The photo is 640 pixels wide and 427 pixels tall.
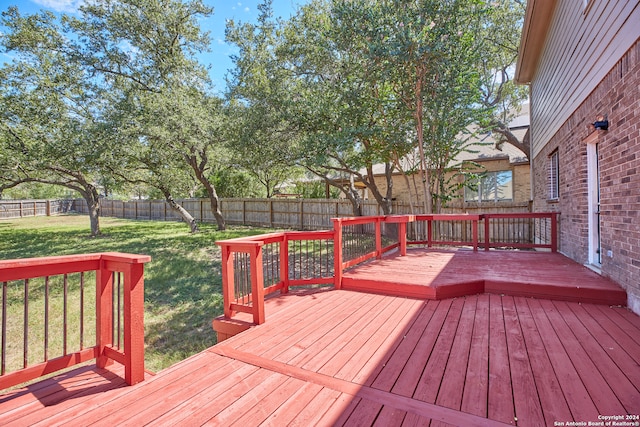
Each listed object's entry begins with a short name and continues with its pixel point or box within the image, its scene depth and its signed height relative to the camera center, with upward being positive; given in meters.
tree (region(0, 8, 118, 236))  9.41 +3.31
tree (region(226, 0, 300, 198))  8.81 +3.21
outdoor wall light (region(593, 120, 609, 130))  3.62 +0.95
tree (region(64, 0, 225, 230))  9.73 +5.22
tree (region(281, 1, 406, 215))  8.02 +3.17
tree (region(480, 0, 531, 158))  10.97 +5.48
